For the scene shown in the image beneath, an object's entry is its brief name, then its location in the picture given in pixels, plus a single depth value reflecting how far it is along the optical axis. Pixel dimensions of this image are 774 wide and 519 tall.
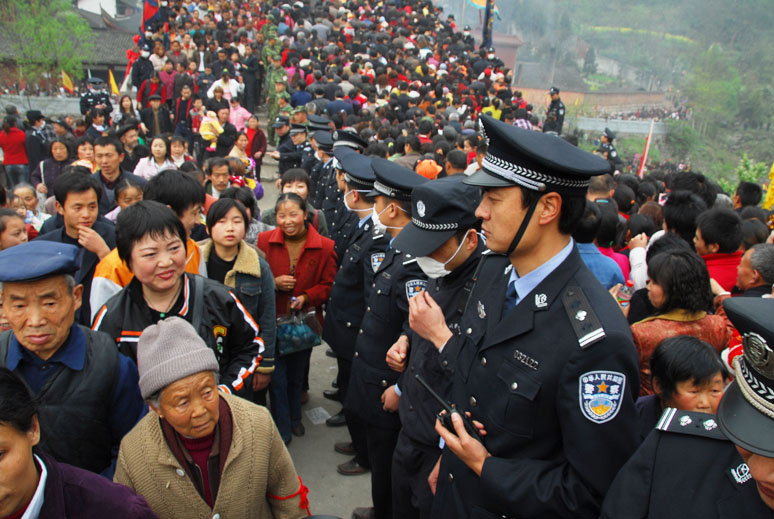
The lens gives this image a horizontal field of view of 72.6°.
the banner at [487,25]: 23.94
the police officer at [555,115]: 13.21
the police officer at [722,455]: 1.10
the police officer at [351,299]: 3.38
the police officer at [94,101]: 10.37
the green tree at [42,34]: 21.77
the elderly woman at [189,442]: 1.76
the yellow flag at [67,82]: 16.80
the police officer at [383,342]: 2.82
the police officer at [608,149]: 9.93
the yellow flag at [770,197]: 6.98
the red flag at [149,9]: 17.25
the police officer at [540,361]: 1.51
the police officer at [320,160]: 7.00
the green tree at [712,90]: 42.34
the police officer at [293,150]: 8.30
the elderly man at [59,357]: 1.83
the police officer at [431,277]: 2.27
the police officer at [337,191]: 5.38
